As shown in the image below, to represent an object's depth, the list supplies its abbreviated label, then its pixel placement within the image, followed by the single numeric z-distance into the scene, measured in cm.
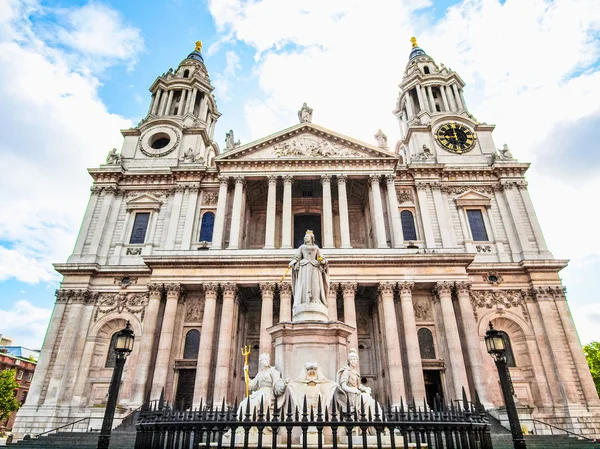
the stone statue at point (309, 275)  1053
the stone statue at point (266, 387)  841
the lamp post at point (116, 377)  781
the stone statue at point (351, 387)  837
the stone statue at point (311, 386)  863
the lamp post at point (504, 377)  745
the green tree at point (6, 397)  4084
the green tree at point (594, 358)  4259
